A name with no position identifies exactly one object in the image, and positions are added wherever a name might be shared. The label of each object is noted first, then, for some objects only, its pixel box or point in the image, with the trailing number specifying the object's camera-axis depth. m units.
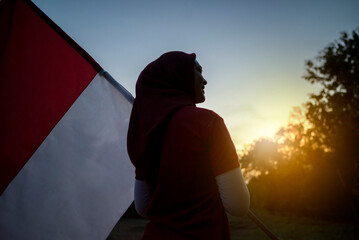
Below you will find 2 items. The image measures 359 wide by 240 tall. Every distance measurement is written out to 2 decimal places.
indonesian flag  2.05
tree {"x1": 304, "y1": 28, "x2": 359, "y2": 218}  15.84
